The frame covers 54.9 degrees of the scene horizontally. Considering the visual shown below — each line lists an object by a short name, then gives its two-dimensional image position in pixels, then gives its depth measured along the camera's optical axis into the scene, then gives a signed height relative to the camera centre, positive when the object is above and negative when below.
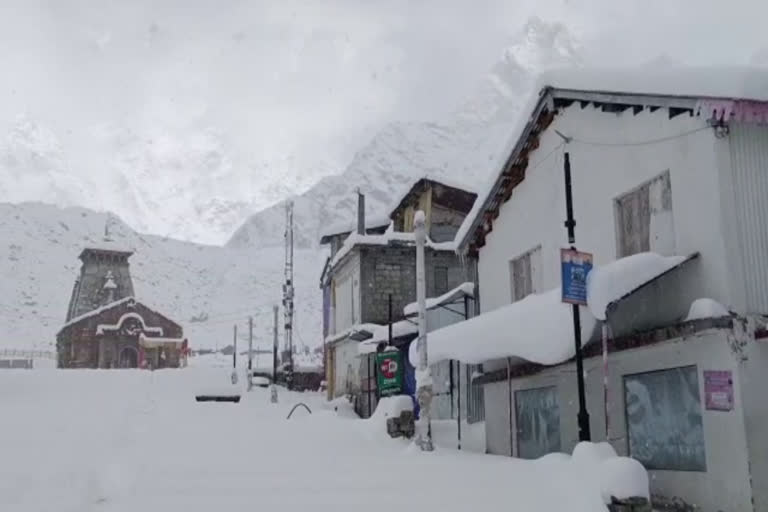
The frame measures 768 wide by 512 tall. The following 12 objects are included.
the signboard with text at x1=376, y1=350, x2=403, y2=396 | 18.75 +0.57
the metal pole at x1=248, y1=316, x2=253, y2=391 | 39.75 +1.06
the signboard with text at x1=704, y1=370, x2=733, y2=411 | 9.02 +0.00
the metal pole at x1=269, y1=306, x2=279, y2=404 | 33.04 +0.89
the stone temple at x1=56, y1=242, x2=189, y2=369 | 55.03 +4.41
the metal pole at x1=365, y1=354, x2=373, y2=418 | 28.48 +0.57
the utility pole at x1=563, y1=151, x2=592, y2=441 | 9.87 +0.43
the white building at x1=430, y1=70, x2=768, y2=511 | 9.16 +1.50
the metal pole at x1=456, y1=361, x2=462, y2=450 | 20.17 +0.55
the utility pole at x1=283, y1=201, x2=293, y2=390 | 43.19 +4.83
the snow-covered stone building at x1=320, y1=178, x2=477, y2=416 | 30.58 +5.32
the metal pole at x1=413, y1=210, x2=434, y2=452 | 12.80 +0.51
